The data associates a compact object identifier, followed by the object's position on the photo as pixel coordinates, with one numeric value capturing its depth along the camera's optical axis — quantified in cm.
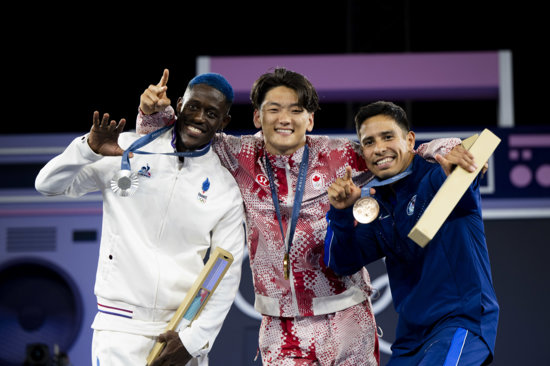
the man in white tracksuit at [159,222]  534
